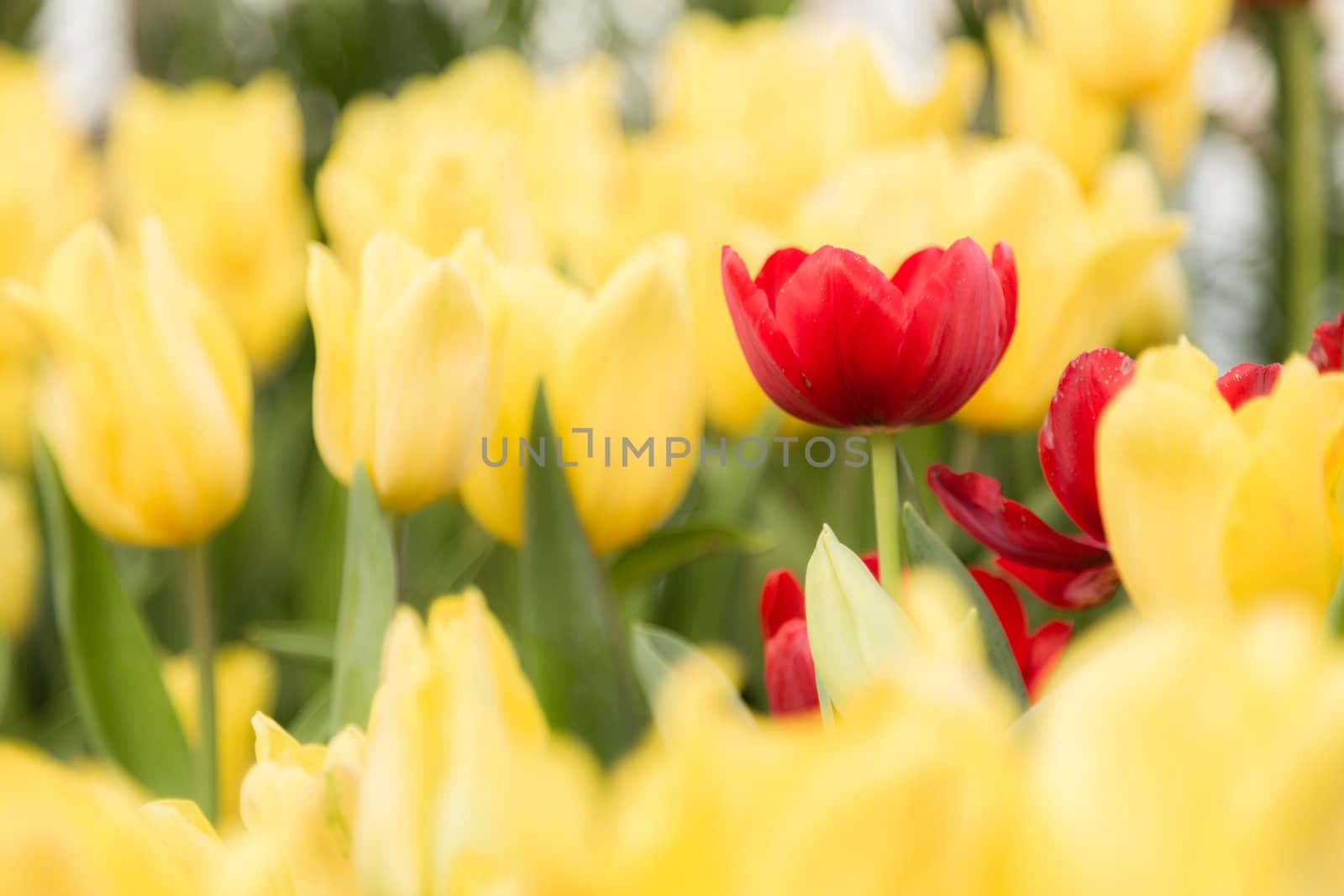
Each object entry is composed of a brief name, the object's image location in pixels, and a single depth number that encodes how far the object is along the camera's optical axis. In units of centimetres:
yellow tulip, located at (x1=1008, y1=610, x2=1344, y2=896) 43
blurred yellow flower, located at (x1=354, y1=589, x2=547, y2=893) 62
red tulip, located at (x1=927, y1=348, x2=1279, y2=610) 67
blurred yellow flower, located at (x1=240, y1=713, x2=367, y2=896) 64
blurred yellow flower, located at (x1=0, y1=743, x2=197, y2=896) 50
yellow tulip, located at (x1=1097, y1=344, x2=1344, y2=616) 63
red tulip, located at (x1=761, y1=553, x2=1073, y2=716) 70
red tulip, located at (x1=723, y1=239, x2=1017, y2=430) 70
